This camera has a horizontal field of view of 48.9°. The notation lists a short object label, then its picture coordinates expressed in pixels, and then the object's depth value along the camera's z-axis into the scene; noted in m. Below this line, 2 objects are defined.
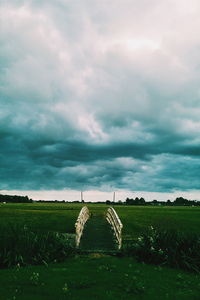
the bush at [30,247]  10.12
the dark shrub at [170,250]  10.99
